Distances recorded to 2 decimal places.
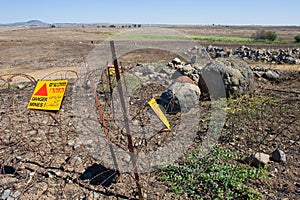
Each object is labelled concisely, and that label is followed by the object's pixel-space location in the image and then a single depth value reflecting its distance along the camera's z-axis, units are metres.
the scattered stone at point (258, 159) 3.54
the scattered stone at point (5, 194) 3.06
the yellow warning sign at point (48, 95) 2.88
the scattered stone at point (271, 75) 8.31
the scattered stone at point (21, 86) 7.46
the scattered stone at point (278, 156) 3.66
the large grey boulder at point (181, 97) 5.48
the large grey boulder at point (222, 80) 6.42
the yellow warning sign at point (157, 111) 2.58
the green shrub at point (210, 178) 3.01
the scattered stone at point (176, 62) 10.06
